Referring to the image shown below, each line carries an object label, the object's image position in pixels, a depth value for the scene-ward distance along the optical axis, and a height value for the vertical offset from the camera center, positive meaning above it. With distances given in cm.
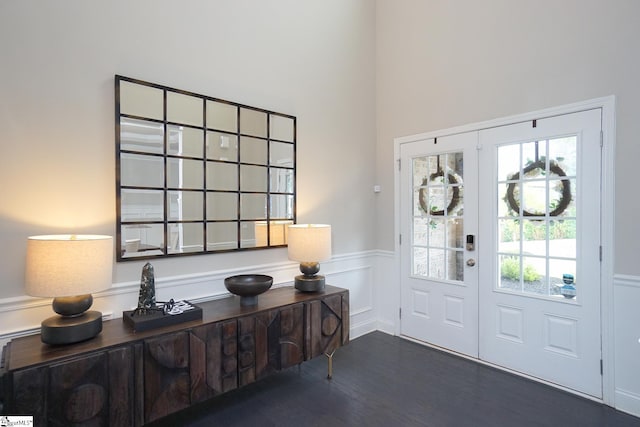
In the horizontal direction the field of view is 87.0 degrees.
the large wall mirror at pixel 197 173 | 226 +30
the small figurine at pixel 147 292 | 207 -51
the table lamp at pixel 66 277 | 170 -34
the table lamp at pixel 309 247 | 281 -29
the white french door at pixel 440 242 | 320 -30
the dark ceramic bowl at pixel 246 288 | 242 -55
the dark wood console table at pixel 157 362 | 157 -85
